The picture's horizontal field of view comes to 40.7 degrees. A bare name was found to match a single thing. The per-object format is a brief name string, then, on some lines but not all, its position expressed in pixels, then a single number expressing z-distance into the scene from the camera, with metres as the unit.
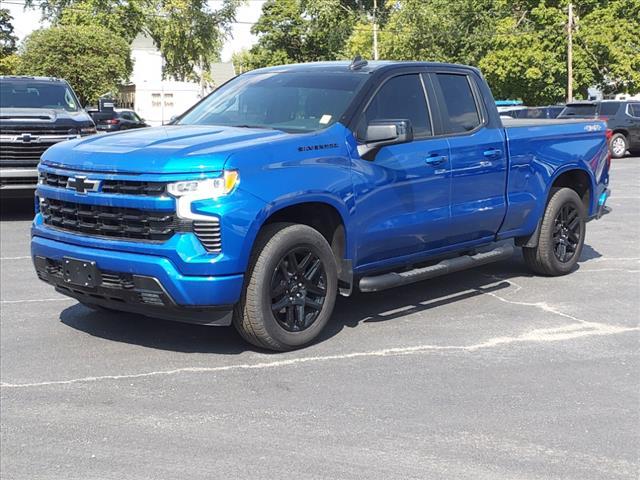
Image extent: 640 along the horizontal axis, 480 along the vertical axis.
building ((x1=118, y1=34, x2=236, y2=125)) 52.28
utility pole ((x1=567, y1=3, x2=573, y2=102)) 37.34
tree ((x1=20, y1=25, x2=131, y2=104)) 40.59
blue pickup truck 5.24
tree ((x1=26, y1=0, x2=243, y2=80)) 53.97
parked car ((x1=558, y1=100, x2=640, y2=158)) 26.23
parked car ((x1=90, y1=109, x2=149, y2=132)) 33.34
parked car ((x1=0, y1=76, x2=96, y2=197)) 11.89
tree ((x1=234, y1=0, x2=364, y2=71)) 69.38
